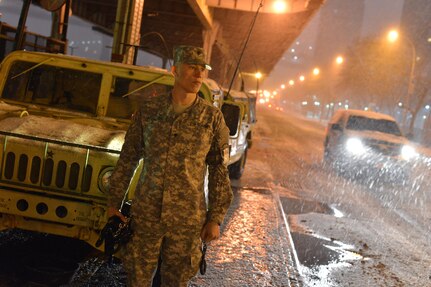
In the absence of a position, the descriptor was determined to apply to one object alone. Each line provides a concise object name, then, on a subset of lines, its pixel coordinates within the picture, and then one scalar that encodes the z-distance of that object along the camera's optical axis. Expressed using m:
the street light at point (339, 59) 39.09
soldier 2.57
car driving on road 12.55
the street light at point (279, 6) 20.71
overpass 12.27
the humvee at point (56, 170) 3.69
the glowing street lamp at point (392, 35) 24.19
